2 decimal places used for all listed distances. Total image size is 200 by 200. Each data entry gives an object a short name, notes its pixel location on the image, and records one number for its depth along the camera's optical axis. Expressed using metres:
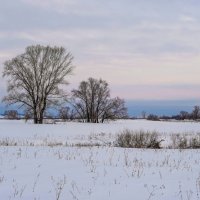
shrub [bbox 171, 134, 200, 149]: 20.14
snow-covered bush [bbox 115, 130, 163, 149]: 19.96
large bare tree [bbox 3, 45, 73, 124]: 52.59
